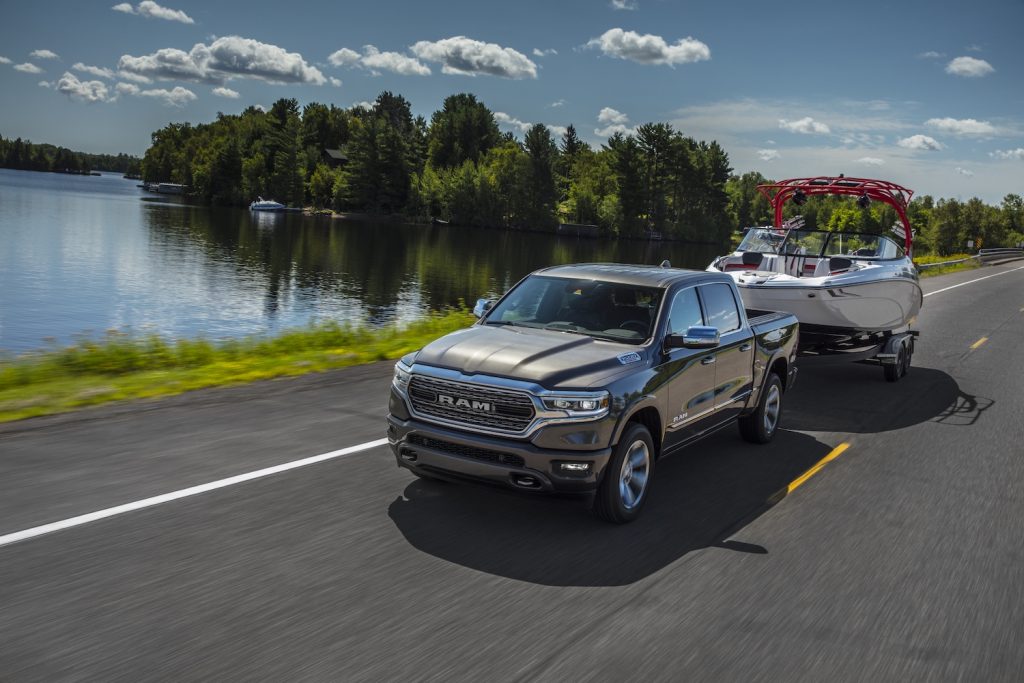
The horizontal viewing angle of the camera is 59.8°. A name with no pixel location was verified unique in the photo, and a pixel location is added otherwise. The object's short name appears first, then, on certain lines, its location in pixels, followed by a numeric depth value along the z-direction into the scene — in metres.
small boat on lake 134.50
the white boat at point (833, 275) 12.34
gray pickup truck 5.72
